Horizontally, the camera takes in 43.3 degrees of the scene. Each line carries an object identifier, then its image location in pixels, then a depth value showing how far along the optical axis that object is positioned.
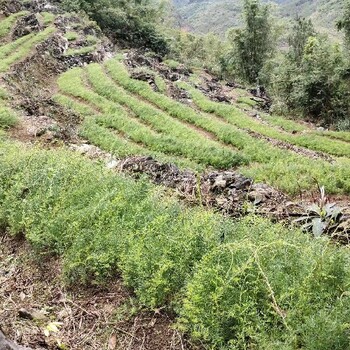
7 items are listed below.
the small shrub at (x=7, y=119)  16.47
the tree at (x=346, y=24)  29.58
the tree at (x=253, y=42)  51.12
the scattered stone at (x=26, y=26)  36.82
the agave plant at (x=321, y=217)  7.27
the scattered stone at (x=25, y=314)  5.31
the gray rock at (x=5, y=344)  4.13
